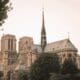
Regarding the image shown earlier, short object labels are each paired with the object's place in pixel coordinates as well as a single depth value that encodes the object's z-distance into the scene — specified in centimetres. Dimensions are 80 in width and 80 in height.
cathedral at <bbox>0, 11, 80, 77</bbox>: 18712
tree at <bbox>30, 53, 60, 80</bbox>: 10371
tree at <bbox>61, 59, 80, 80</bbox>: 10202
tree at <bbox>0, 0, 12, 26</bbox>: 3944
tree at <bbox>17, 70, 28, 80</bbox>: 11881
